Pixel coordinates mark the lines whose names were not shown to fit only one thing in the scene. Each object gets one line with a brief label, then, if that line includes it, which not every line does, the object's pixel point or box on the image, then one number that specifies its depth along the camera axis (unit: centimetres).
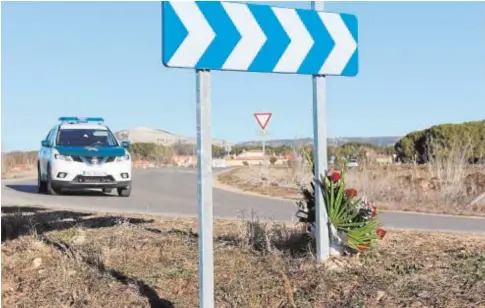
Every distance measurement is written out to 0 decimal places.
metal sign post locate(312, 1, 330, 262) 586
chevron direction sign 481
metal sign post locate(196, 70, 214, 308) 473
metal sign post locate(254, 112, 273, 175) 2500
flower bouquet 594
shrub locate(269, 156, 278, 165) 3394
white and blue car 1630
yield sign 2505
